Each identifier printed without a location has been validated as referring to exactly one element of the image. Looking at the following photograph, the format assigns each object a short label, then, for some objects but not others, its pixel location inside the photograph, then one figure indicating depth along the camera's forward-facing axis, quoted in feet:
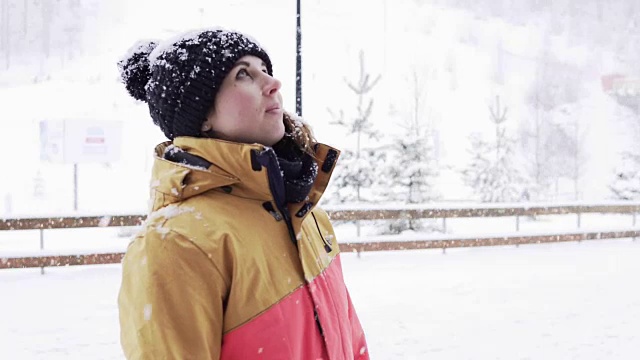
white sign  46.80
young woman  4.08
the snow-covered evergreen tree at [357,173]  52.29
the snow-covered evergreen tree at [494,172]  81.30
